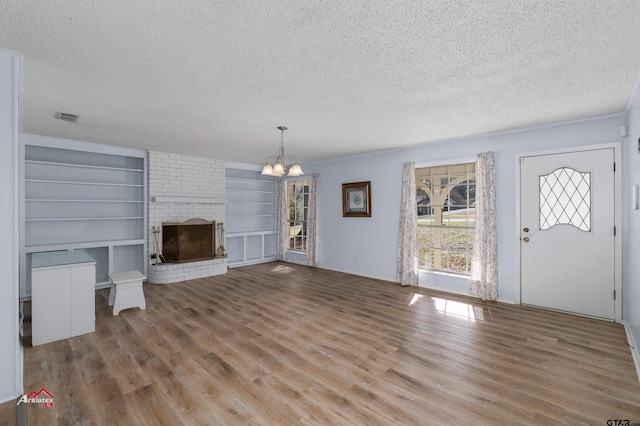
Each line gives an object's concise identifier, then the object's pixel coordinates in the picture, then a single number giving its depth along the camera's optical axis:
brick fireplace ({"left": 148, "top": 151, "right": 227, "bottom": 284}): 5.74
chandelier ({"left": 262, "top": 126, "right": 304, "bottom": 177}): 3.97
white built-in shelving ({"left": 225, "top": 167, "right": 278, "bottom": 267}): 7.38
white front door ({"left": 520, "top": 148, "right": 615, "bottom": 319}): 3.64
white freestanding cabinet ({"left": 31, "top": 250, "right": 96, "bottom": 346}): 3.05
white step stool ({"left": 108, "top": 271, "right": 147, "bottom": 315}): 3.88
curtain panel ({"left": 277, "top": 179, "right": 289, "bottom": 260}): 7.79
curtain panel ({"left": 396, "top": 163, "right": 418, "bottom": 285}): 5.30
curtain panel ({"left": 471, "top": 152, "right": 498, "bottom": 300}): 4.43
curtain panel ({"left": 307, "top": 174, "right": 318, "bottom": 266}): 7.03
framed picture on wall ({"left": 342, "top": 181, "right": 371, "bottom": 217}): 6.05
